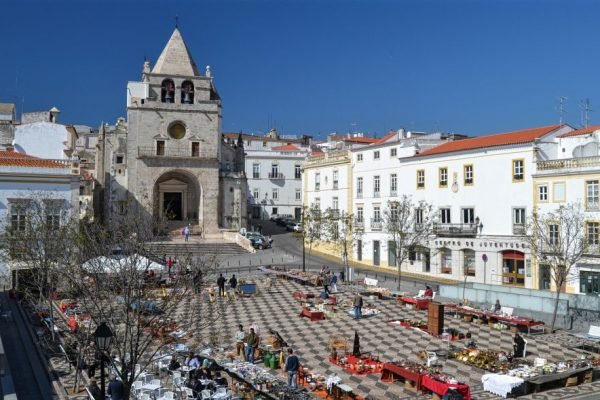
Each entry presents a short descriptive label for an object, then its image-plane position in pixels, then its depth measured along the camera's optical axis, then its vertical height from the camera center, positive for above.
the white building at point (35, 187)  29.85 +1.48
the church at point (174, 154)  50.94 +5.47
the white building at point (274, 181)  68.06 +4.02
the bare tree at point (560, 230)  29.44 -0.77
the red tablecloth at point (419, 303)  26.33 -3.95
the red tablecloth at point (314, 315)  24.02 -4.13
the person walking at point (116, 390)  12.52 -3.78
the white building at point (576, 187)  30.28 +1.56
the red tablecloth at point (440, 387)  13.93 -4.24
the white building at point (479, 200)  34.53 +1.04
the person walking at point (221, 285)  28.04 -3.39
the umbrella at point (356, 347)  17.92 -4.07
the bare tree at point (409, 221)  37.25 -0.37
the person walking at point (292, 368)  15.11 -3.99
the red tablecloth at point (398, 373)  15.41 -4.31
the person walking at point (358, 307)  24.17 -3.81
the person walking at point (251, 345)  17.73 -3.98
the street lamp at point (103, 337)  11.15 -2.34
